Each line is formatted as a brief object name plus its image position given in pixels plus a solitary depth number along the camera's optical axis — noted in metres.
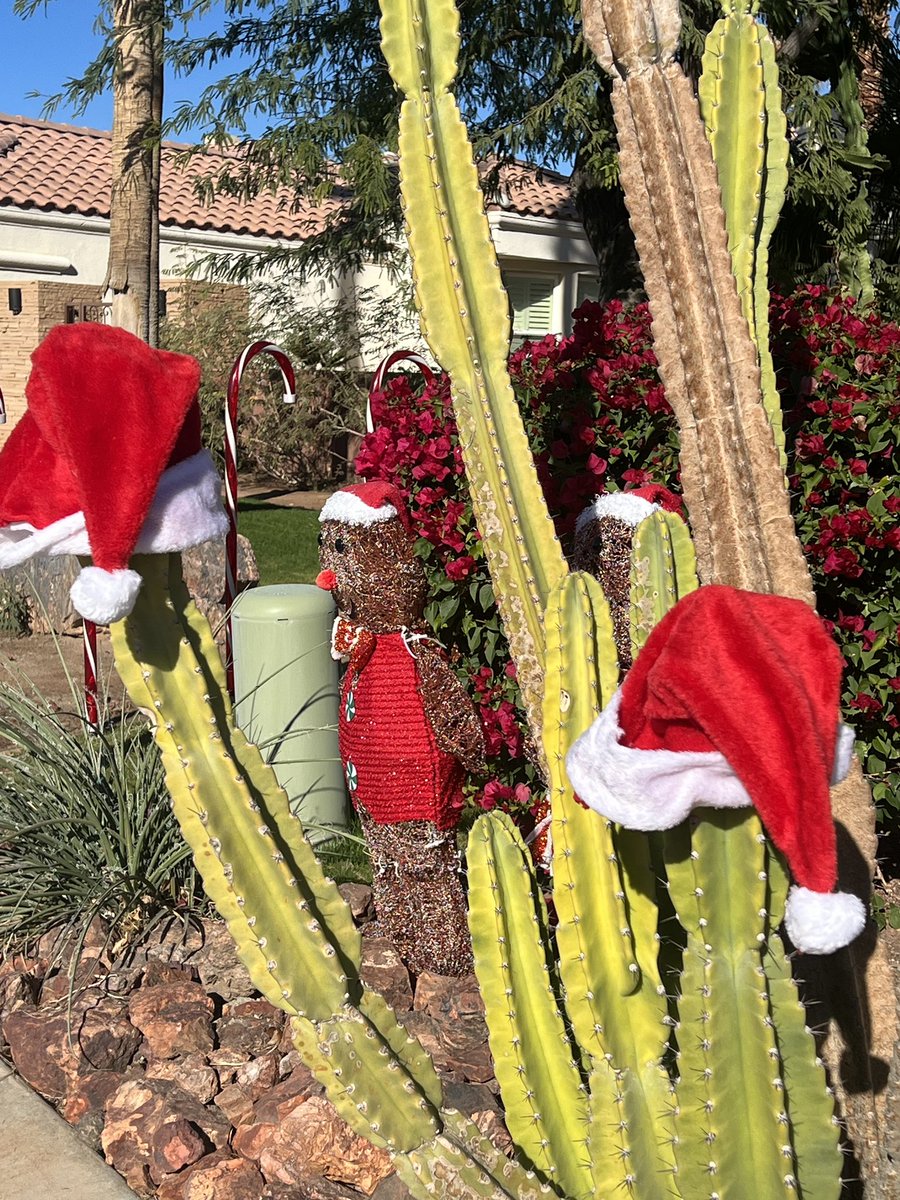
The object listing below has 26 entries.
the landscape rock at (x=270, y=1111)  2.83
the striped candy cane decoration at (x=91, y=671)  4.74
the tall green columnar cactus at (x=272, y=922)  2.12
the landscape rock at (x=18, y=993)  3.57
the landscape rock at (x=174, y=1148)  2.77
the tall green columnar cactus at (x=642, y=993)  1.76
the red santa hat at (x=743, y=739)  1.56
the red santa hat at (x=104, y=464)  1.98
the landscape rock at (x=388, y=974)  3.44
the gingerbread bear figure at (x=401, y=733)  3.46
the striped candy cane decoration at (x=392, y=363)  4.91
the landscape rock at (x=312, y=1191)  2.63
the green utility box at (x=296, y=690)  4.58
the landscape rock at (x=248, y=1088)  3.01
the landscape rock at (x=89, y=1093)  3.12
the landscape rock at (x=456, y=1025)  3.07
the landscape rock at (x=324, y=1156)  2.70
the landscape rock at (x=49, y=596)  8.88
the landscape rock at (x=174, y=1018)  3.24
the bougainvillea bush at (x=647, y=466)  3.73
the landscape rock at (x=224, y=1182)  2.67
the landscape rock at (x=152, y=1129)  2.79
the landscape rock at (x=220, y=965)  3.55
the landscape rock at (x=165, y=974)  3.61
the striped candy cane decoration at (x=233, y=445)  4.54
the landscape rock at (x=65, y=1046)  3.21
